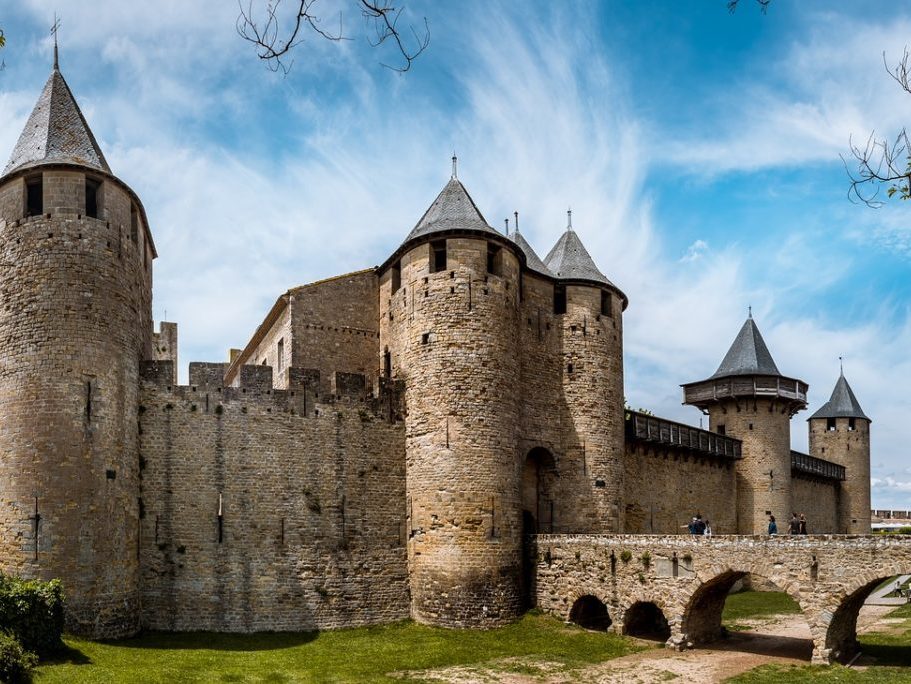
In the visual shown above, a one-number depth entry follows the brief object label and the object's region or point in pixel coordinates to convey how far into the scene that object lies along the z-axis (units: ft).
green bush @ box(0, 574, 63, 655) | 53.31
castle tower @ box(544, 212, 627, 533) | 88.28
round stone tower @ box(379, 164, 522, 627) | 75.20
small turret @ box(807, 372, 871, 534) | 172.14
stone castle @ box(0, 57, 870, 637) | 62.90
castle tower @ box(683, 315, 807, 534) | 125.59
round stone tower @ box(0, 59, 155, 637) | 60.70
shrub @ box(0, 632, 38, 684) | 45.92
